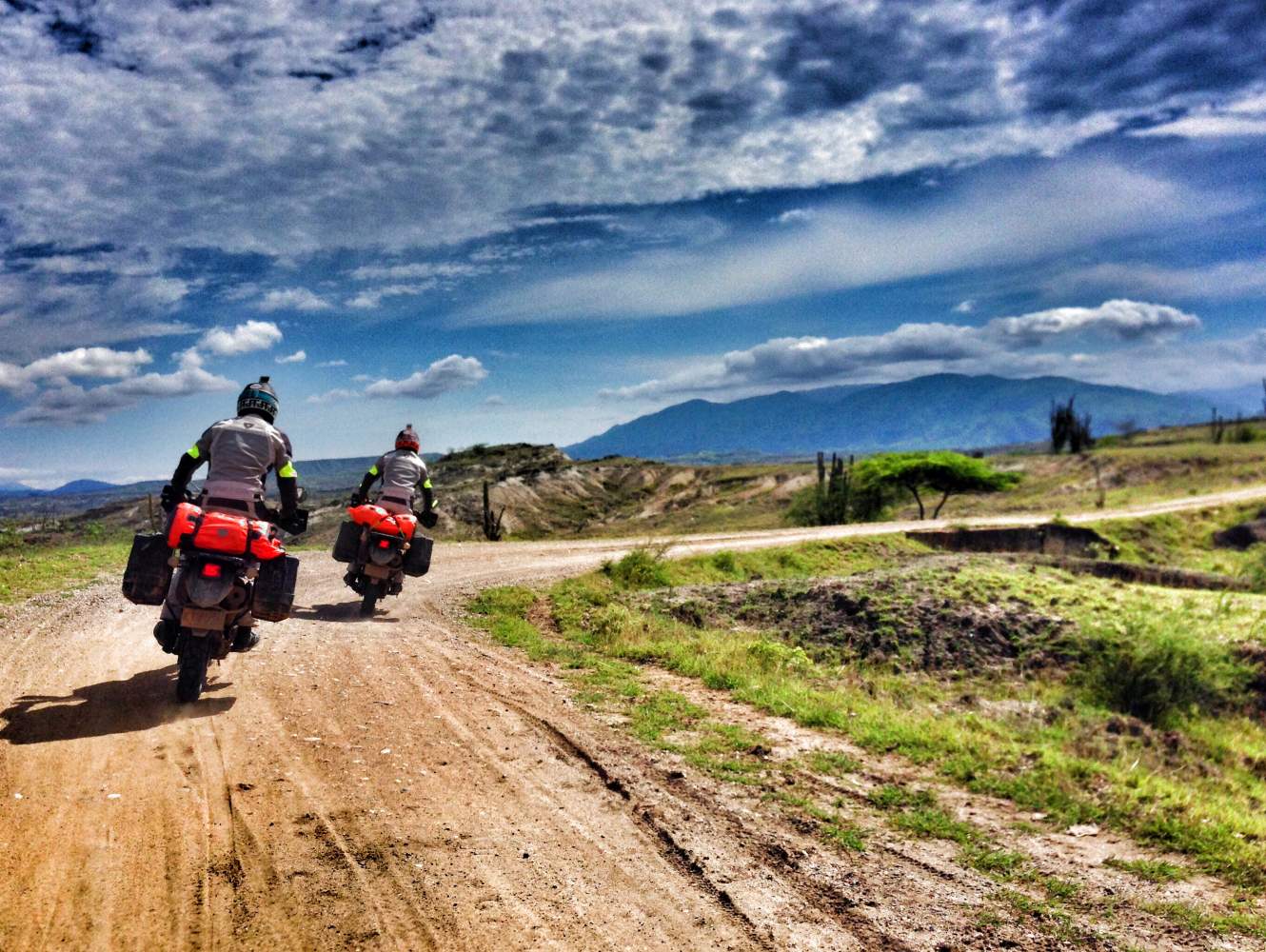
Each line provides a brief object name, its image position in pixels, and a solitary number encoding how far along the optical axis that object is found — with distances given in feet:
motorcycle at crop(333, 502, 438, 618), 37.93
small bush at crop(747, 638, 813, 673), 34.24
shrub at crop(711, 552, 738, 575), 72.18
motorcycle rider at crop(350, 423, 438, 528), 38.60
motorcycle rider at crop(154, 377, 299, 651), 23.76
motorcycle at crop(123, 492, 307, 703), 22.59
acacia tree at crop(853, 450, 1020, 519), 152.56
